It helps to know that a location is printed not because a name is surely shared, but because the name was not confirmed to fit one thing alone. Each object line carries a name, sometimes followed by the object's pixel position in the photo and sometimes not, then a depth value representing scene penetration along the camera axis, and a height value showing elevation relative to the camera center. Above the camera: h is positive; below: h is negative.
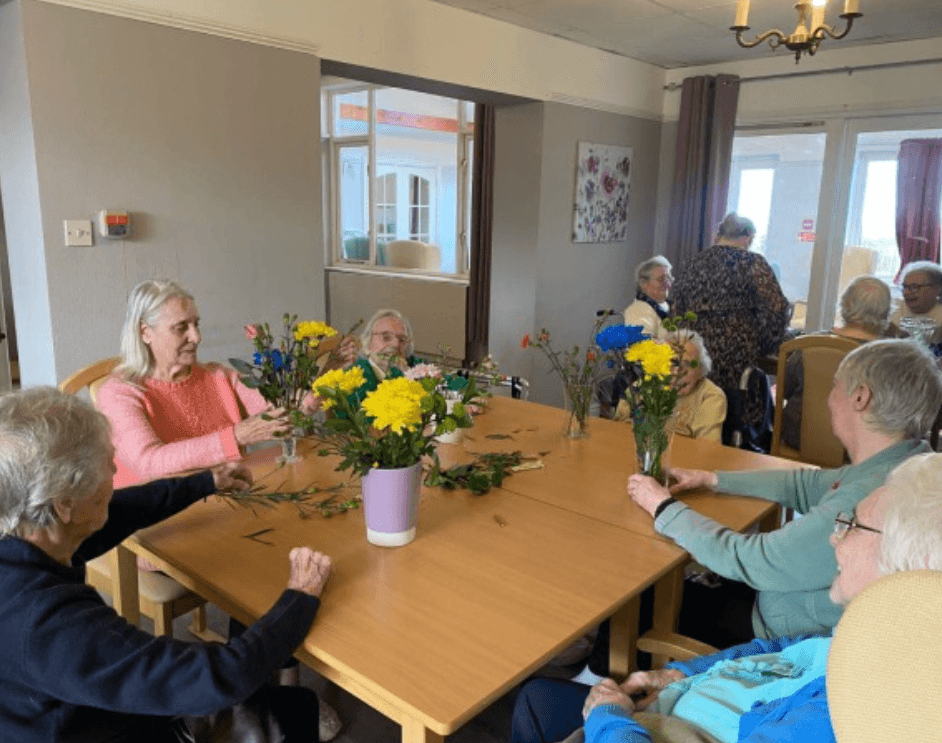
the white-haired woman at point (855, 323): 3.23 -0.43
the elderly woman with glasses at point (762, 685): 0.91 -0.72
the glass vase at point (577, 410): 2.33 -0.59
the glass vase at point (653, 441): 1.85 -0.53
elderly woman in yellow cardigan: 2.61 -0.62
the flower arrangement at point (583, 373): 2.02 -0.46
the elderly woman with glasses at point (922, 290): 3.92 -0.32
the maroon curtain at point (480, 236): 5.87 -0.15
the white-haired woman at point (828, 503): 1.46 -0.55
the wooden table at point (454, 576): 1.16 -0.68
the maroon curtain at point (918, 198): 4.95 +0.19
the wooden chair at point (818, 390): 3.03 -0.66
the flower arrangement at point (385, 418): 1.40 -0.38
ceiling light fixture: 2.83 +0.76
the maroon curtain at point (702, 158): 5.50 +0.46
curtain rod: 4.76 +1.01
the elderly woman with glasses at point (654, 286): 4.29 -0.37
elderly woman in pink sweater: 1.97 -0.53
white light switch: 2.89 -0.10
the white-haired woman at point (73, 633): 1.01 -0.57
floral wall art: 5.34 +0.19
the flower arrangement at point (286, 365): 1.94 -0.39
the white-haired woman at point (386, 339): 2.82 -0.47
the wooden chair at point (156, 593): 1.87 -0.94
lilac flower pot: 1.51 -0.58
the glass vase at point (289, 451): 2.09 -0.65
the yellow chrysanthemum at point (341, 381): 1.52 -0.34
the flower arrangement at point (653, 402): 1.81 -0.43
